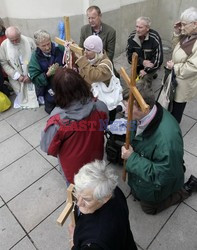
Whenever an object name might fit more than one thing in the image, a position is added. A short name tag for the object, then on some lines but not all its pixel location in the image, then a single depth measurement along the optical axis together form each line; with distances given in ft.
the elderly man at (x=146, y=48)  12.97
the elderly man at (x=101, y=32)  13.47
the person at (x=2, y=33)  14.69
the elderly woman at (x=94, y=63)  9.84
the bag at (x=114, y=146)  10.54
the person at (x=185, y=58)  9.71
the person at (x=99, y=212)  4.54
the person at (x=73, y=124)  6.92
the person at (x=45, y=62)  12.69
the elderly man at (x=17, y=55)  13.82
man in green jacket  6.88
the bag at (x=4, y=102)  14.92
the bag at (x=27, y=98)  15.20
